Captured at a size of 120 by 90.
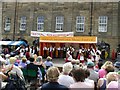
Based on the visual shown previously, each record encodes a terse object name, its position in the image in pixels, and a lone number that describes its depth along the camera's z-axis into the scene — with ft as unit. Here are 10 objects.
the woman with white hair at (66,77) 11.63
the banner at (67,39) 48.83
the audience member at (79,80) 9.62
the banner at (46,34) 53.29
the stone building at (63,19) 58.94
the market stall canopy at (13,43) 53.29
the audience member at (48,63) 22.00
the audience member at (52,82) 9.52
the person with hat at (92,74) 13.64
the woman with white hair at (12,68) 14.46
